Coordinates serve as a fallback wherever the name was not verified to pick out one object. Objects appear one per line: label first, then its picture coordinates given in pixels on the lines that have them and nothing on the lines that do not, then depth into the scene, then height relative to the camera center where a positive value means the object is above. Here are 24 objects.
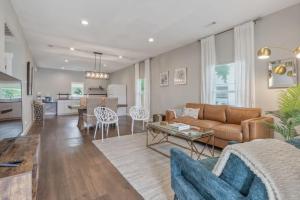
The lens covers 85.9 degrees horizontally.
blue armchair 0.82 -0.49
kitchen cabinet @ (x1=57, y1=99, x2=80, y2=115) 8.95 -0.31
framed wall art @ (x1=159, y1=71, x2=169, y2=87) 6.05 +0.82
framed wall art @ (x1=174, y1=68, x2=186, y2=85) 5.31 +0.79
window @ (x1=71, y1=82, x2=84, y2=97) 10.11 +0.71
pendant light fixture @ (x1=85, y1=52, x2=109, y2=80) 6.48 +1.02
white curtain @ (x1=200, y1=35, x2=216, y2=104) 4.33 +0.83
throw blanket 0.72 -0.32
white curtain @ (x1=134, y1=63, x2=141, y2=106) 7.80 +0.73
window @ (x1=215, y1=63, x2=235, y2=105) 4.09 +0.42
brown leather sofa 2.88 -0.51
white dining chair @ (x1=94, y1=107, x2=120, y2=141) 4.31 -0.42
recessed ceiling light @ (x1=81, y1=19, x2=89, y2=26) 3.44 +1.71
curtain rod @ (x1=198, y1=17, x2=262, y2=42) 3.44 +1.72
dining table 5.26 -0.43
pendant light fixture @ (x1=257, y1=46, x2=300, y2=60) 2.38 +0.69
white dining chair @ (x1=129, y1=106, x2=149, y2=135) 5.10 -0.43
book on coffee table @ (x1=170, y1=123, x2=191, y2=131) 2.96 -0.51
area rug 1.98 -1.06
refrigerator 8.46 +0.32
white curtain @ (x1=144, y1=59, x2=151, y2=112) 7.00 +0.64
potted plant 2.22 -0.19
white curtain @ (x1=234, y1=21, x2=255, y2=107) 3.53 +0.79
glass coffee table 2.69 -0.61
